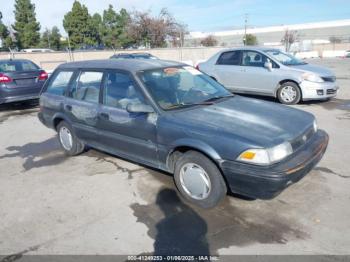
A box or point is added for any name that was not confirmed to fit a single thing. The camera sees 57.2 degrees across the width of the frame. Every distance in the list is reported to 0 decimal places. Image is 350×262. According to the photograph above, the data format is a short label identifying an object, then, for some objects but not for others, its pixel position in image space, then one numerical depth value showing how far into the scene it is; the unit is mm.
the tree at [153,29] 51394
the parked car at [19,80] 9438
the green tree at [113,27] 56469
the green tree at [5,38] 47747
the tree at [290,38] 65912
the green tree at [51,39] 59447
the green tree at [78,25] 51344
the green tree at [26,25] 46812
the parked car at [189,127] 3195
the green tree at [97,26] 55300
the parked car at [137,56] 20162
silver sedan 8492
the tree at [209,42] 64250
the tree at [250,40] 69375
